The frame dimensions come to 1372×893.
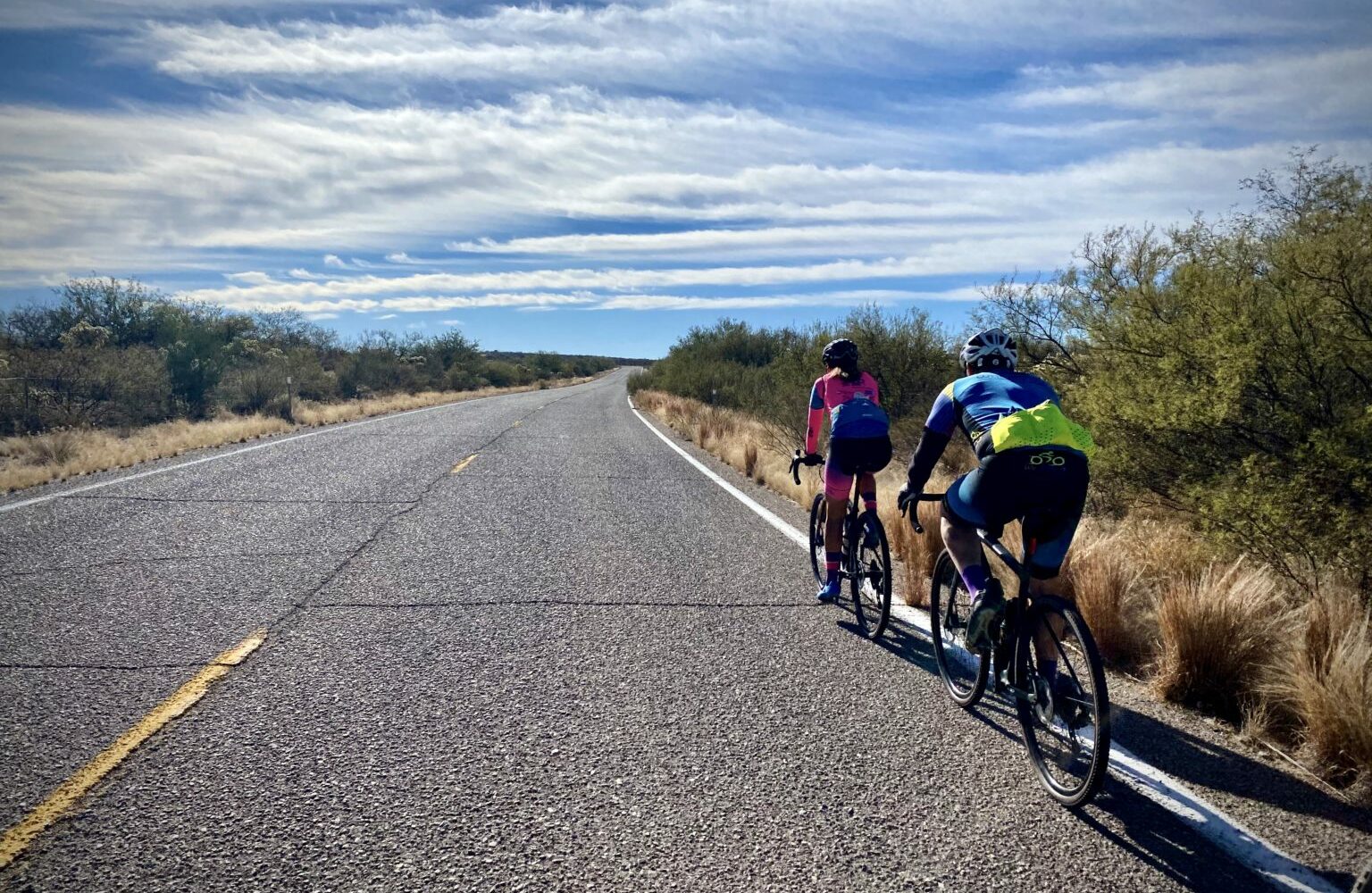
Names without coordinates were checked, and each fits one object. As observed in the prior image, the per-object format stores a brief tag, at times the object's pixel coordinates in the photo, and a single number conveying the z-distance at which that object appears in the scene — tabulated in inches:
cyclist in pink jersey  212.1
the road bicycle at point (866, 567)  198.7
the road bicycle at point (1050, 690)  119.4
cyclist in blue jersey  135.5
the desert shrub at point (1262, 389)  203.0
